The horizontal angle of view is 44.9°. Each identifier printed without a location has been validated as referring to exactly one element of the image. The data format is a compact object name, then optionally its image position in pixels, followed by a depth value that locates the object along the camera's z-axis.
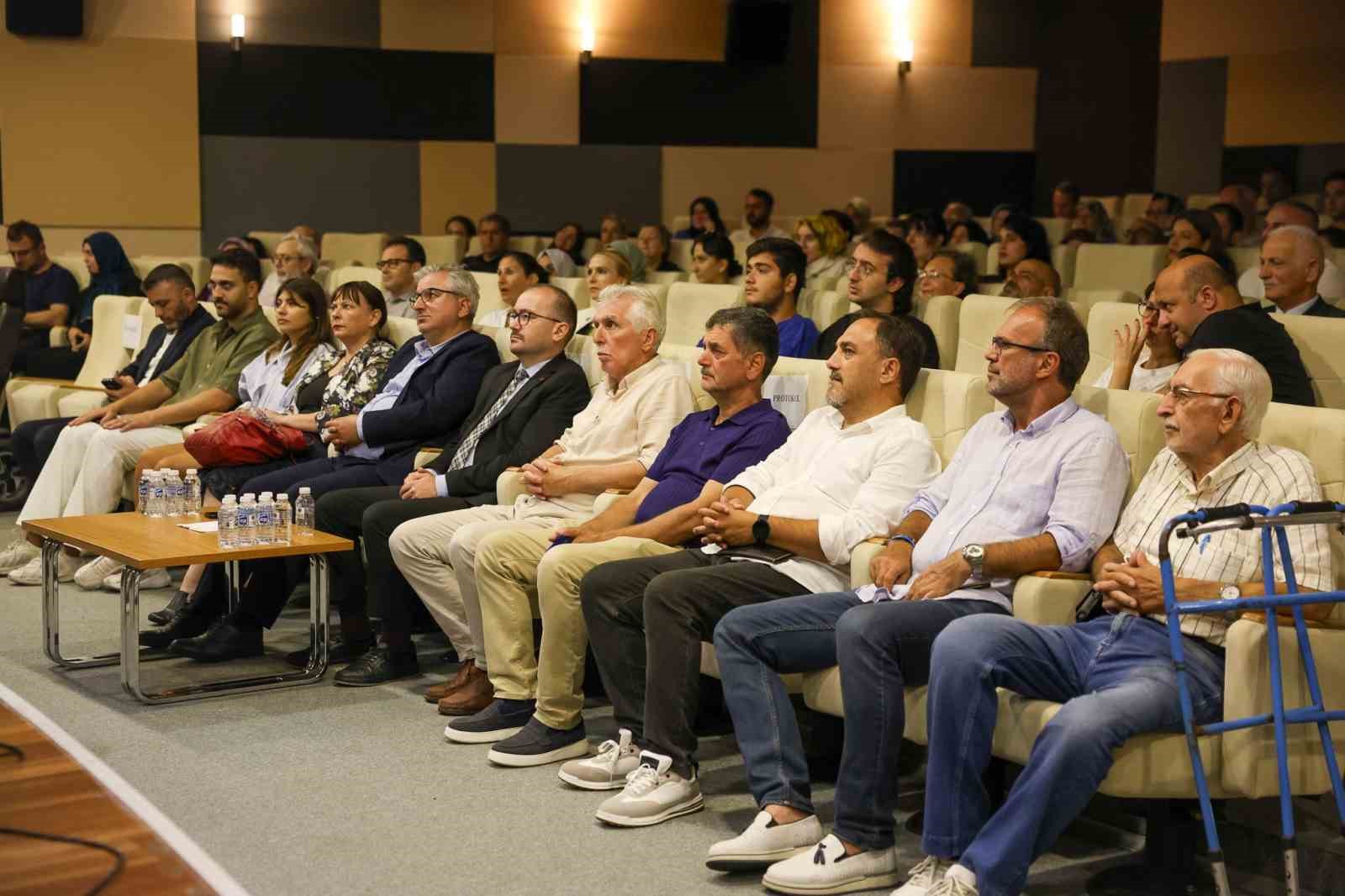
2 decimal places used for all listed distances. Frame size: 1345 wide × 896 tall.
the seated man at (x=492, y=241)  10.36
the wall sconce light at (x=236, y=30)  11.85
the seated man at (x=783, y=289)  5.41
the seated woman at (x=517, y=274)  6.62
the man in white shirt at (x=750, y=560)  3.54
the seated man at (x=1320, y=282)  6.09
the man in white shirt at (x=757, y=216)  11.55
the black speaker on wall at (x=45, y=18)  11.12
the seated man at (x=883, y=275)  5.00
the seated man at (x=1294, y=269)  4.66
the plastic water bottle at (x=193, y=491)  5.05
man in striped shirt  2.79
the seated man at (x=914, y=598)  3.12
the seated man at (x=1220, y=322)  3.83
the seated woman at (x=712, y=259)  8.05
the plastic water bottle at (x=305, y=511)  4.70
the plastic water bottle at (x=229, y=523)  4.39
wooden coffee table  4.26
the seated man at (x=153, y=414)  5.89
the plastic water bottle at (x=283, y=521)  4.48
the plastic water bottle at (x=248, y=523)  4.39
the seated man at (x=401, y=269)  7.44
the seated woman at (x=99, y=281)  8.72
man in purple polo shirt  3.92
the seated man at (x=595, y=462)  4.40
